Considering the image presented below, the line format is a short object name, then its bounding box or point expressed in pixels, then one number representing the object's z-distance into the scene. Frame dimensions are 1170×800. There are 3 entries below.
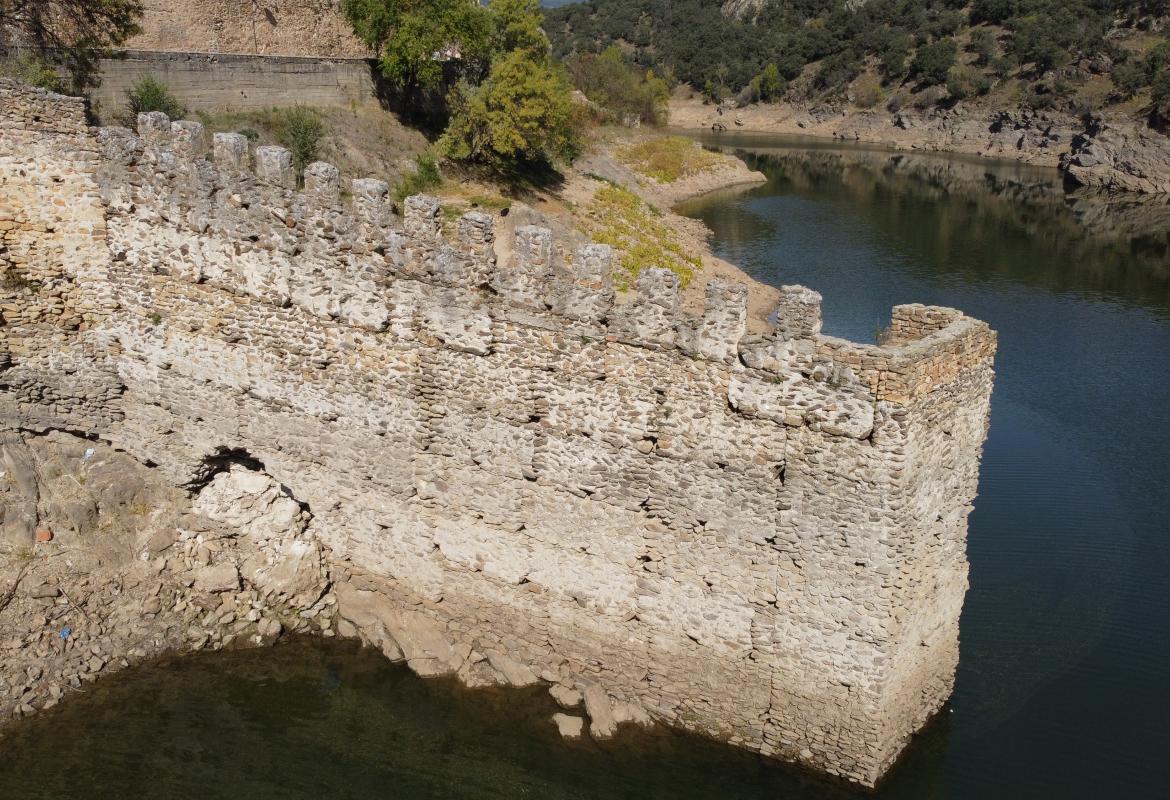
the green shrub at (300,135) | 27.28
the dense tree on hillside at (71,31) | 22.59
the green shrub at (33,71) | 19.48
